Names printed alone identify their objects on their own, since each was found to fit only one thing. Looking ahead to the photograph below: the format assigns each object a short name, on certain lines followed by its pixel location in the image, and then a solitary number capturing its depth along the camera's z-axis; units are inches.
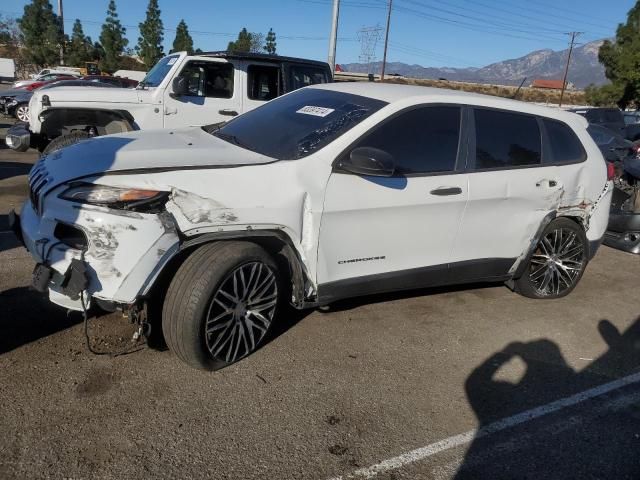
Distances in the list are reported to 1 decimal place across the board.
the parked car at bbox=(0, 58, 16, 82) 2003.0
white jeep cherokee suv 118.0
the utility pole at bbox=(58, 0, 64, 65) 1656.4
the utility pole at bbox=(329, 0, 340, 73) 634.8
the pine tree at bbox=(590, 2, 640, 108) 1314.0
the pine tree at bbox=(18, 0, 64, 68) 1966.0
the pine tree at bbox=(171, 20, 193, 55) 2234.3
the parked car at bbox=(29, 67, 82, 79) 1203.4
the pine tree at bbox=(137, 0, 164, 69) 2098.9
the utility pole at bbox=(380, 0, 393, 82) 2042.3
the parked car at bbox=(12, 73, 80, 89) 821.2
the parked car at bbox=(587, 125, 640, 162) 431.3
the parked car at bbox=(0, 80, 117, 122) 616.7
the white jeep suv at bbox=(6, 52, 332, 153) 301.9
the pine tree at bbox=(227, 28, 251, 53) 2014.0
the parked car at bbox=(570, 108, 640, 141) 709.9
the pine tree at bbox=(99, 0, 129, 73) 2107.5
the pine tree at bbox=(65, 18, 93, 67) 2041.1
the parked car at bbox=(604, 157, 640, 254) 269.4
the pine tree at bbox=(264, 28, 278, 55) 2216.5
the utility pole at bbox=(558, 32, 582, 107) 2233.0
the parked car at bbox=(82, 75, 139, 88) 841.5
